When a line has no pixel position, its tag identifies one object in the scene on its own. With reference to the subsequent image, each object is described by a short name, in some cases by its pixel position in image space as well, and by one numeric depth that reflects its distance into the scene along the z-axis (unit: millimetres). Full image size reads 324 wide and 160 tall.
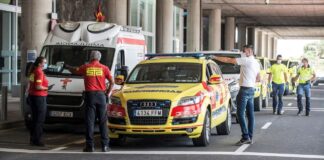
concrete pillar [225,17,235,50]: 62938
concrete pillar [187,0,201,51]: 43156
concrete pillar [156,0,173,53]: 39781
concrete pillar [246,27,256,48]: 77750
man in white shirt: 12586
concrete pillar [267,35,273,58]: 97306
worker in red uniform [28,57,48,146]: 12297
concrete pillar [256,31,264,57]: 84962
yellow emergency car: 11422
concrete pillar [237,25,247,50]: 72938
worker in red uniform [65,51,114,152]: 11367
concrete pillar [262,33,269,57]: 88919
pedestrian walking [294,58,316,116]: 19797
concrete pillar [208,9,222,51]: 53250
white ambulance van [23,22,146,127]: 14078
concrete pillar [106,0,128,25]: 29672
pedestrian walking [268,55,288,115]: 20375
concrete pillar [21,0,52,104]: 18109
